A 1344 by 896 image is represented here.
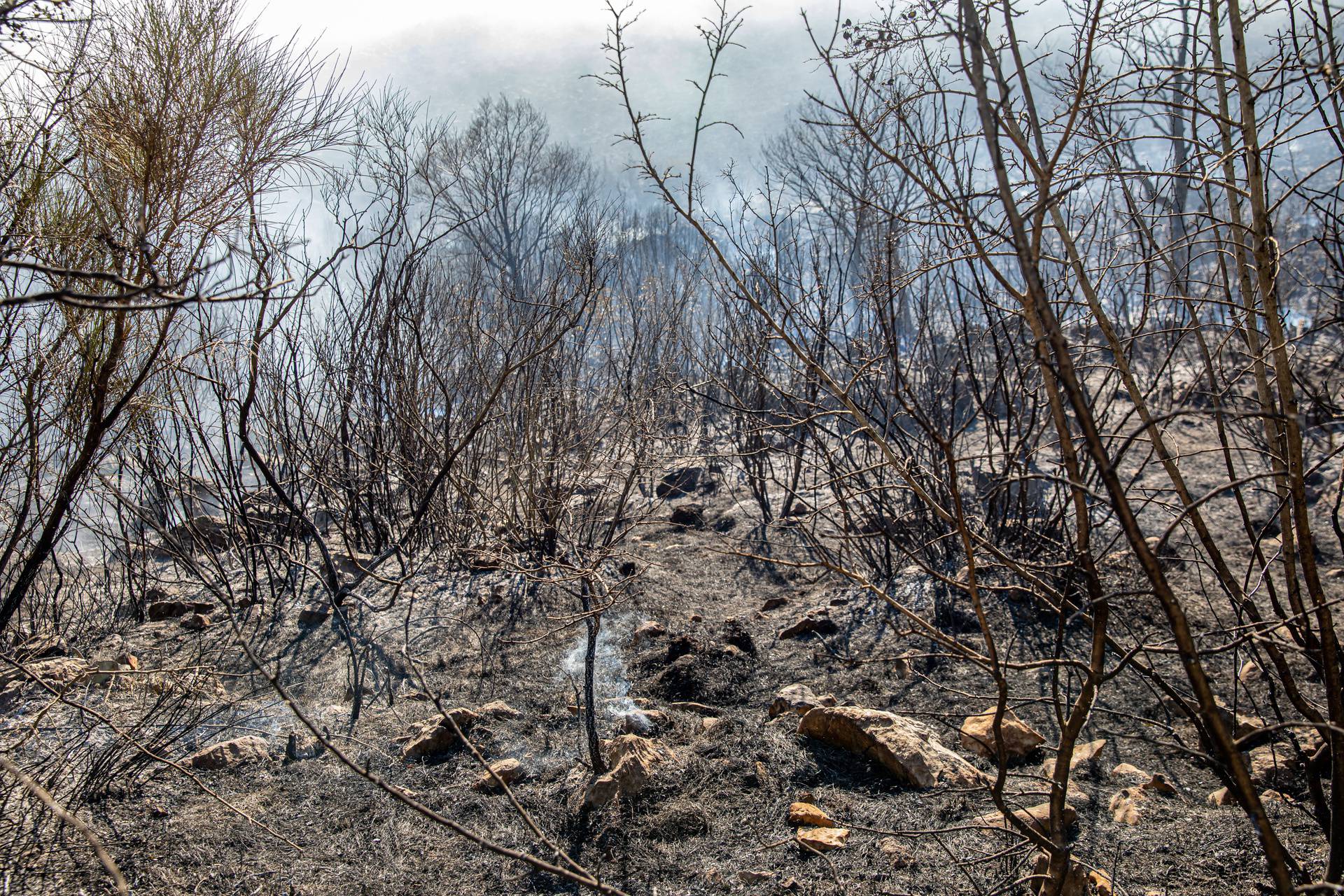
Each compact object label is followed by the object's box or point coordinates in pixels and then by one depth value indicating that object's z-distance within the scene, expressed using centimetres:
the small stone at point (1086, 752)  254
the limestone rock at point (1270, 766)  228
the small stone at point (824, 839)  211
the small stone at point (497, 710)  298
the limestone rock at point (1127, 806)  219
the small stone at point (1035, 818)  202
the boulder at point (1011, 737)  261
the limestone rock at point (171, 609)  430
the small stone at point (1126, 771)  242
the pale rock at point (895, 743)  240
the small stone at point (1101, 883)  182
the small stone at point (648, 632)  384
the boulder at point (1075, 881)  177
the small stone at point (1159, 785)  230
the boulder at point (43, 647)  339
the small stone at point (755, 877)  202
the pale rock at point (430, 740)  270
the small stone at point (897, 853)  204
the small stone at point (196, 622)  406
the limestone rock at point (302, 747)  271
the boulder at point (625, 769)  236
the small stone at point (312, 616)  405
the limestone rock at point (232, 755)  255
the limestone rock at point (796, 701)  291
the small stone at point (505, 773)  251
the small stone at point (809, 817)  223
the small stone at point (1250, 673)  311
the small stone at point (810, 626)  388
